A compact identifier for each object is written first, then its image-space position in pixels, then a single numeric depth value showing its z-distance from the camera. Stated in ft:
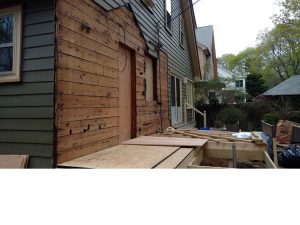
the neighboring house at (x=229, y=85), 50.34
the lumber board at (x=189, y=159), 9.53
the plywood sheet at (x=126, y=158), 8.48
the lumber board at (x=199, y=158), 11.48
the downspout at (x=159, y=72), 20.27
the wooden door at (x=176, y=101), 25.49
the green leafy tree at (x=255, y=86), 81.05
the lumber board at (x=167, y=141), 12.55
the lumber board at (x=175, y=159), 8.57
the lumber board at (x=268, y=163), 10.49
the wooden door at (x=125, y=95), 13.87
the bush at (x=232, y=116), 38.45
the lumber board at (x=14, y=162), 8.52
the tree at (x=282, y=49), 57.72
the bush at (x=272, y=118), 35.05
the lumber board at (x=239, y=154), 13.14
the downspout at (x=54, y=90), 8.30
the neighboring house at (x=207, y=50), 55.36
